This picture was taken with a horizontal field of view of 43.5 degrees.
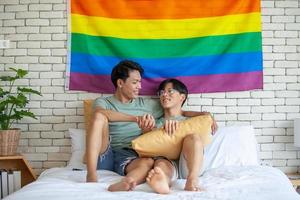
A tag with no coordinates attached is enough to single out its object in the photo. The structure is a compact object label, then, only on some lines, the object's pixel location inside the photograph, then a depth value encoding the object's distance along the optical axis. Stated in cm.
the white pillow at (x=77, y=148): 272
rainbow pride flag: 302
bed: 171
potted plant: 273
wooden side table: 296
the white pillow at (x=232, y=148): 262
